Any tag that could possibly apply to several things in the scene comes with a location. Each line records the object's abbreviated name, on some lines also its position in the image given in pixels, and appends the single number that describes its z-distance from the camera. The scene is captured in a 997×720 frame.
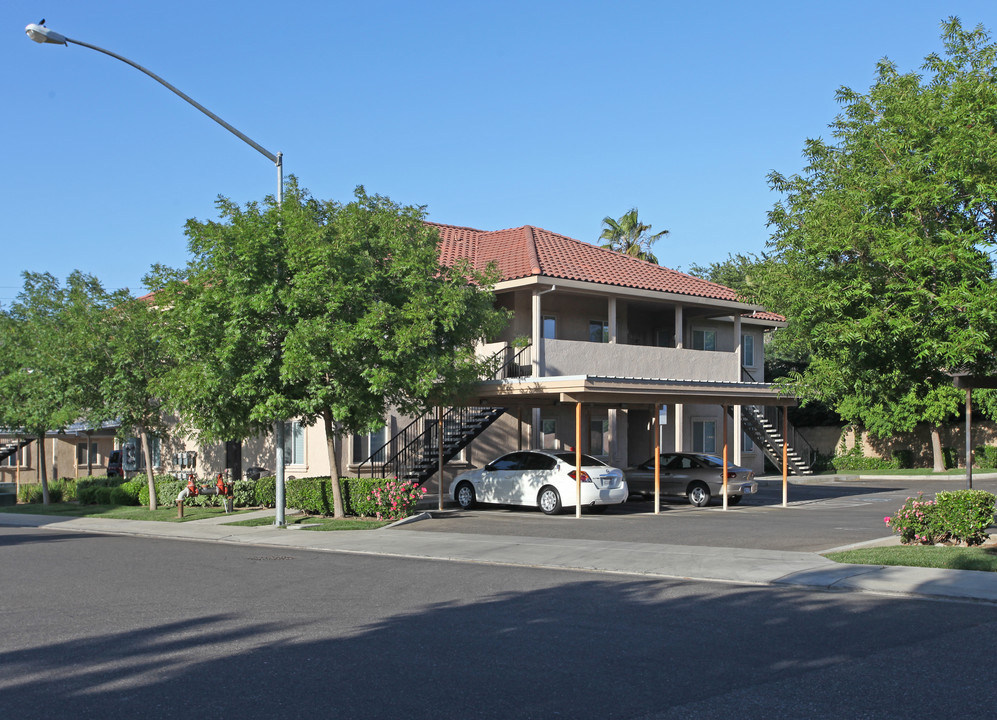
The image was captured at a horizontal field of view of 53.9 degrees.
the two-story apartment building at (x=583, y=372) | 25.52
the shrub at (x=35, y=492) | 35.22
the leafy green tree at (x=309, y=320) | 19.81
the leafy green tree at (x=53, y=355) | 26.12
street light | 15.43
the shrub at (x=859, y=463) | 44.34
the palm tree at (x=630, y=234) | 56.25
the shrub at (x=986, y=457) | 40.72
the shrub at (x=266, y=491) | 26.11
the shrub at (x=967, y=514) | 14.99
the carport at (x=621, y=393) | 22.47
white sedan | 23.22
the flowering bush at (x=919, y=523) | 15.49
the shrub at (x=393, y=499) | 22.36
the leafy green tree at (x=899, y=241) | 14.68
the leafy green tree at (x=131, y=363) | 25.56
